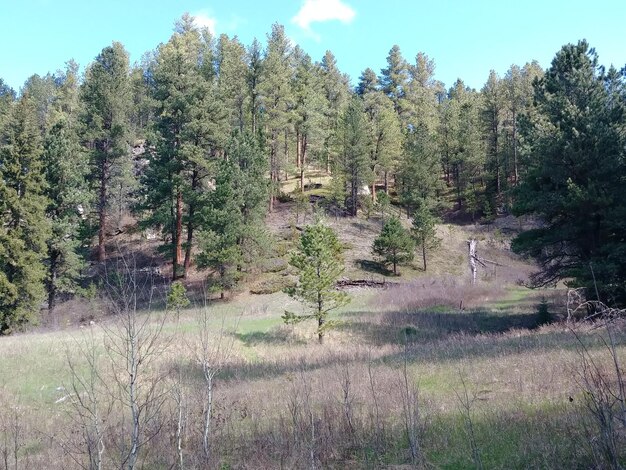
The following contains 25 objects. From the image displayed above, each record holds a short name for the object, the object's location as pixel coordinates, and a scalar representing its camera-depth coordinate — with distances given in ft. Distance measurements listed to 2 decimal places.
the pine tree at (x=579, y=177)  58.18
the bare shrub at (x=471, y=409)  16.24
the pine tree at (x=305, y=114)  162.81
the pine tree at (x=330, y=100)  177.58
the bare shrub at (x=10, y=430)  28.30
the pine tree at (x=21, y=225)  80.02
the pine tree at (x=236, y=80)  150.71
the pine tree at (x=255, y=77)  147.43
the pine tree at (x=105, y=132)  122.62
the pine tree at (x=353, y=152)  147.23
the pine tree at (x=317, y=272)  69.31
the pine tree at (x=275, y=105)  149.59
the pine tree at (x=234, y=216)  94.58
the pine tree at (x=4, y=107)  158.24
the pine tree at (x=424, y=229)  123.95
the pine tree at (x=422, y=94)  200.23
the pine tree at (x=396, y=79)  209.77
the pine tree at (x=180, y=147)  110.83
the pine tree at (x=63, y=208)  93.56
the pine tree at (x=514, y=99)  170.91
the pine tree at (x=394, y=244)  116.24
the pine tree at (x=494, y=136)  173.37
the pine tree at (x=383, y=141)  161.60
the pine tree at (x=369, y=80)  213.66
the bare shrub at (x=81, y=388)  27.53
